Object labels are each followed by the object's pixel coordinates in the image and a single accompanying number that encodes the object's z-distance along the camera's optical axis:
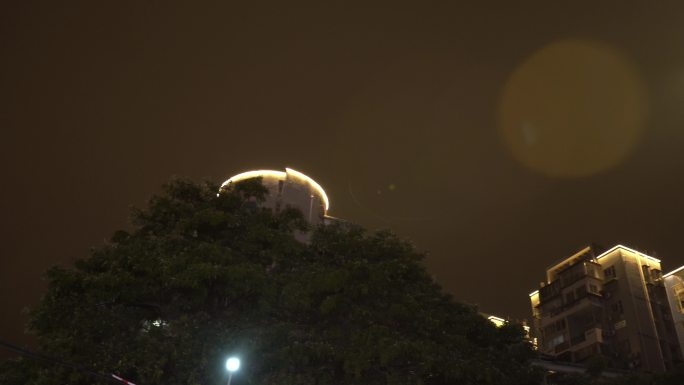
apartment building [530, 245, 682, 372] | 54.28
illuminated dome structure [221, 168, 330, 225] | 54.03
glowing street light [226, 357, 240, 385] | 11.75
